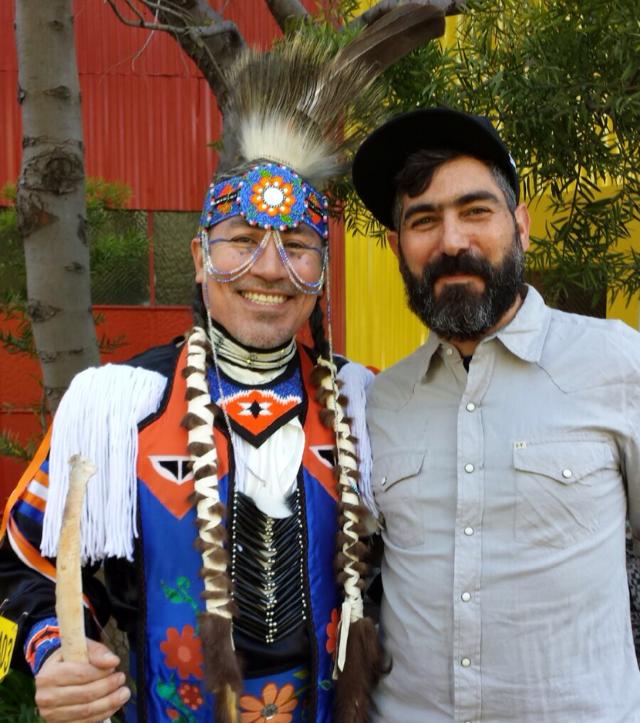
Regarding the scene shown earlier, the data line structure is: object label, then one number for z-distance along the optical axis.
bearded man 1.77
